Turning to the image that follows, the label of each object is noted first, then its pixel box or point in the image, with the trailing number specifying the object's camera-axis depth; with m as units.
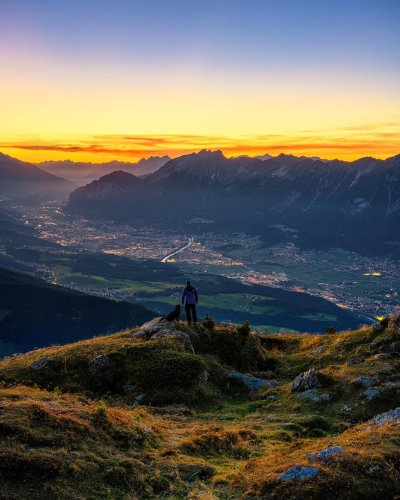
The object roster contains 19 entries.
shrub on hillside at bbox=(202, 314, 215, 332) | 35.11
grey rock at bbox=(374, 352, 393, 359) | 28.90
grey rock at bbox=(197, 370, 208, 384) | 27.41
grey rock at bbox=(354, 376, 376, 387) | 24.38
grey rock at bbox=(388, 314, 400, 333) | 32.76
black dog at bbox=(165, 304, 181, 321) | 34.84
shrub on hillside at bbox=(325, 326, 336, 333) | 40.25
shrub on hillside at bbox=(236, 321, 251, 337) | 35.06
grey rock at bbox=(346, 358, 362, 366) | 29.36
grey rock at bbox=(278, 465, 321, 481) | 13.29
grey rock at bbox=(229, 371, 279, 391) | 28.58
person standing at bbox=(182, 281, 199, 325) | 35.47
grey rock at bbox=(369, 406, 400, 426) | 18.20
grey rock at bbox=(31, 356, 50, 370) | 27.94
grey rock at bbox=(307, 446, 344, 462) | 14.32
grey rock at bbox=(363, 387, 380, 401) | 22.75
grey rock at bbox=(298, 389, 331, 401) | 23.94
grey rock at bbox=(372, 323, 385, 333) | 34.21
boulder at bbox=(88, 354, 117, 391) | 26.97
